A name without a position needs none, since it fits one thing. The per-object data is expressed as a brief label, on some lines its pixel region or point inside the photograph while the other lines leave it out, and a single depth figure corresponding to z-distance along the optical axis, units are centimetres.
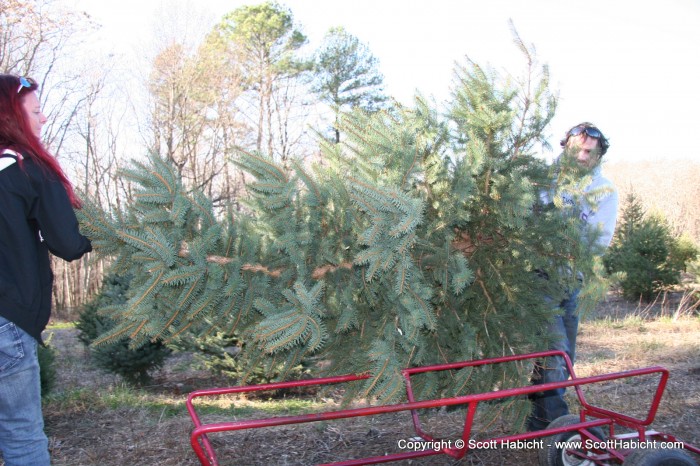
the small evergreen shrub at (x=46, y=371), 496
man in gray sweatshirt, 326
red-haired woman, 215
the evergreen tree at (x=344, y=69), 2583
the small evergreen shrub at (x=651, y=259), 1275
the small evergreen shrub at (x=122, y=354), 682
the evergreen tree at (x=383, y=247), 228
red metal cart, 203
